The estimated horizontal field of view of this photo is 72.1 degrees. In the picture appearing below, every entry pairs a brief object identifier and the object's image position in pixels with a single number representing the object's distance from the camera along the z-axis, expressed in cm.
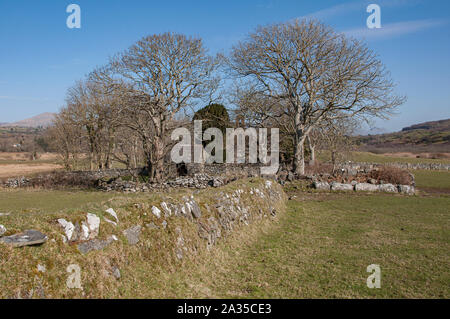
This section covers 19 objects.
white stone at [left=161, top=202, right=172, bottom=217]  623
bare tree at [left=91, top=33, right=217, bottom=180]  2236
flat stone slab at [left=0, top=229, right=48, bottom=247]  369
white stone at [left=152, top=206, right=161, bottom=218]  596
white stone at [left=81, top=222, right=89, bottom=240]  452
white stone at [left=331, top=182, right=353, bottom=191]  1888
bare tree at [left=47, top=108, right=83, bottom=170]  2908
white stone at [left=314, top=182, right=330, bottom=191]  1933
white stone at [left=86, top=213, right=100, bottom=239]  464
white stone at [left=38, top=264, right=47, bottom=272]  368
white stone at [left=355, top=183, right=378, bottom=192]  1866
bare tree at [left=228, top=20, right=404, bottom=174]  2116
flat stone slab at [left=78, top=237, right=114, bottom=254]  434
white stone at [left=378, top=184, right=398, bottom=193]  1841
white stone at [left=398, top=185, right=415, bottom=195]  1809
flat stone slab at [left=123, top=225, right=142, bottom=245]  513
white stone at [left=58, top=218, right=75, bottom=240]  434
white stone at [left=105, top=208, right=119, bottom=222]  524
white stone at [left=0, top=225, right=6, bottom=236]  374
